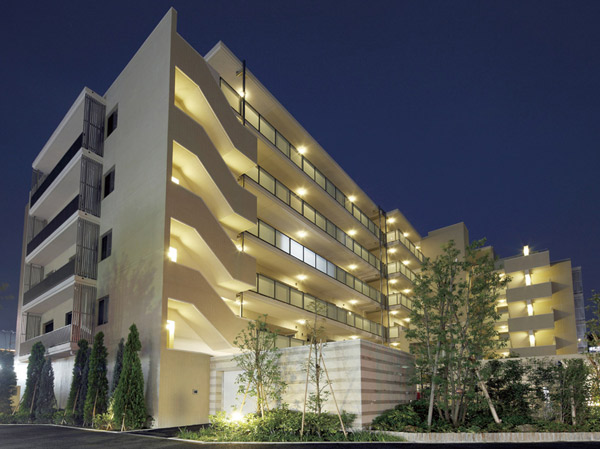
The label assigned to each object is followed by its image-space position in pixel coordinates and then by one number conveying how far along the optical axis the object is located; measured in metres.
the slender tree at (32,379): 23.72
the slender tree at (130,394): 17.02
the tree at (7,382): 25.38
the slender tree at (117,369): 18.88
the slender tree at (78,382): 20.19
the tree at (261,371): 16.39
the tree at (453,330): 15.60
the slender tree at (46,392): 23.30
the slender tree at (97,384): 18.83
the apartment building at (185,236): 18.72
